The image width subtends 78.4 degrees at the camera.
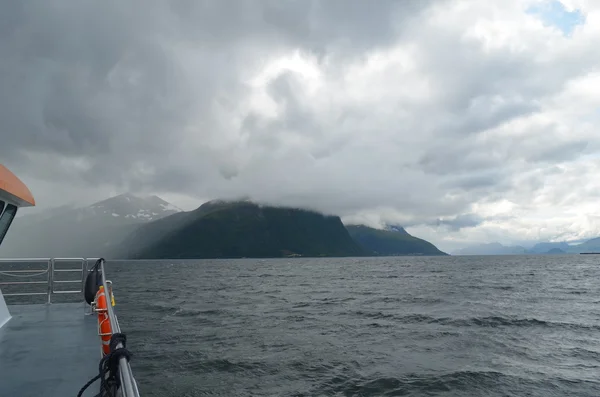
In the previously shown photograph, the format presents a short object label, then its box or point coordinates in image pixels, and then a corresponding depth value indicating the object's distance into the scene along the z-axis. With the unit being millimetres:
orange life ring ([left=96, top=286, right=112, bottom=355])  6712
